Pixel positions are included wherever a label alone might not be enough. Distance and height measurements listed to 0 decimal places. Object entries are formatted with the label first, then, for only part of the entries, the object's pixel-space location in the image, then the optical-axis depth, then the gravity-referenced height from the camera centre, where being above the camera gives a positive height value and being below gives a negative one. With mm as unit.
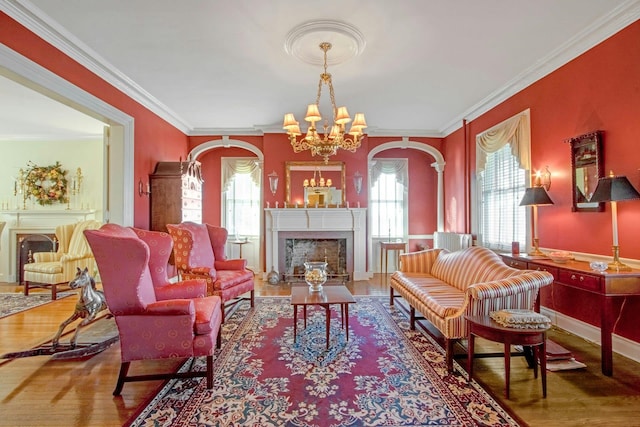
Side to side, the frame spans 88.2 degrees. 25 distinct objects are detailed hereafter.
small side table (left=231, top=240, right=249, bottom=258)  7266 -524
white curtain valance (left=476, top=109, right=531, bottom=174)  4223 +1117
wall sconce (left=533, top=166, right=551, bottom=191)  3869 +449
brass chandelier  3666 +1016
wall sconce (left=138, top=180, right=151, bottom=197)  4768 +428
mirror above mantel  6562 +673
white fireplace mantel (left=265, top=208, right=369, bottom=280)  6477 -103
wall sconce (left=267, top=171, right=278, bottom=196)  6441 +728
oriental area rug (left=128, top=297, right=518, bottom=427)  2076 -1251
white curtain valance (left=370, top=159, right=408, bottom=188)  7801 +1173
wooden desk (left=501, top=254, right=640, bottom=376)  2566 -569
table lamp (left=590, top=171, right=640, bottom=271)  2643 +181
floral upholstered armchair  3969 -575
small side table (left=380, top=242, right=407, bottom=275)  7152 -661
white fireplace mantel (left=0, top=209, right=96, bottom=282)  6312 -113
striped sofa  2625 -681
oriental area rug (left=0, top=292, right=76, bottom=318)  4478 -1214
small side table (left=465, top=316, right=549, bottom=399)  2266 -836
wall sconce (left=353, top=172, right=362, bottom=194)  6531 +729
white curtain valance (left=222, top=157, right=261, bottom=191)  7652 +1150
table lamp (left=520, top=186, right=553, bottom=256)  3584 +198
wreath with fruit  6516 +682
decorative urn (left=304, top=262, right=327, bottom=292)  3609 -659
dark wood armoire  5031 +364
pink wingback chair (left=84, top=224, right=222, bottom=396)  2314 -688
